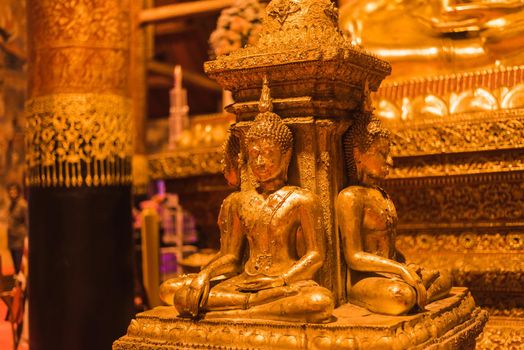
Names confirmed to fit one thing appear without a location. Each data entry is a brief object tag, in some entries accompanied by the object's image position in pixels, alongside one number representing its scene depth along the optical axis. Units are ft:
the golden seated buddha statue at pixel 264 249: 7.23
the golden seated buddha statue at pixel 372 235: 7.27
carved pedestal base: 6.66
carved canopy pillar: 7.63
